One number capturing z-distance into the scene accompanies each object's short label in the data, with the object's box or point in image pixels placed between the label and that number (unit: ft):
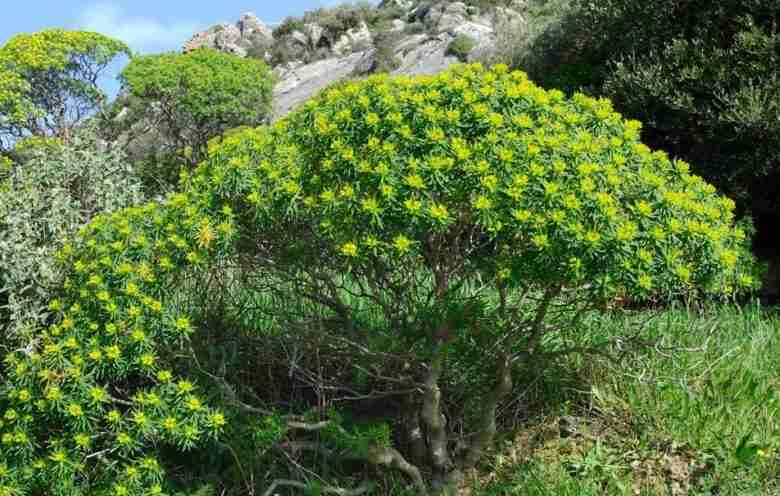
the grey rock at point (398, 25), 91.20
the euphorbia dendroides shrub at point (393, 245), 12.46
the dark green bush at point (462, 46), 61.31
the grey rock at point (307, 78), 70.69
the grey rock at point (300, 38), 107.14
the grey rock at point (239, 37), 112.47
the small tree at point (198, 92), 51.83
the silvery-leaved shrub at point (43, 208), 18.10
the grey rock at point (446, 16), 77.51
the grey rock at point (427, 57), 62.59
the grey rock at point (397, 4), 113.18
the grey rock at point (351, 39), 102.32
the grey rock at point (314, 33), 106.83
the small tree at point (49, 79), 45.50
